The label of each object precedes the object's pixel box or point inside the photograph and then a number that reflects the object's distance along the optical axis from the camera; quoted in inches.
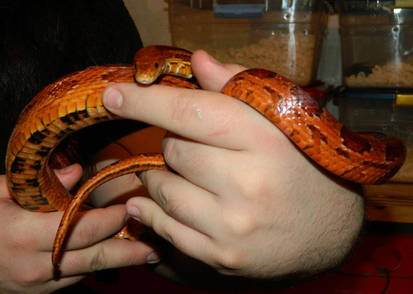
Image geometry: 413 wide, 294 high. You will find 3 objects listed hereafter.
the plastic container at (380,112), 27.2
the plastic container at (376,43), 27.4
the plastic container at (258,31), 28.0
